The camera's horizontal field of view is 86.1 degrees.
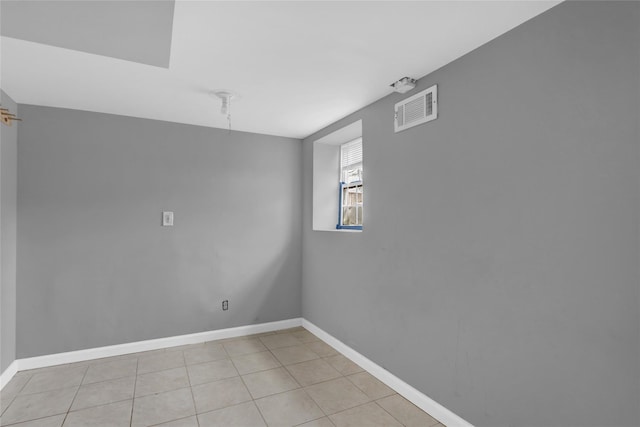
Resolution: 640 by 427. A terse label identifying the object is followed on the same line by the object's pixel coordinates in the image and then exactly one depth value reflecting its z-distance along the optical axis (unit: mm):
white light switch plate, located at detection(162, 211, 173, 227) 3664
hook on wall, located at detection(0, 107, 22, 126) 2655
